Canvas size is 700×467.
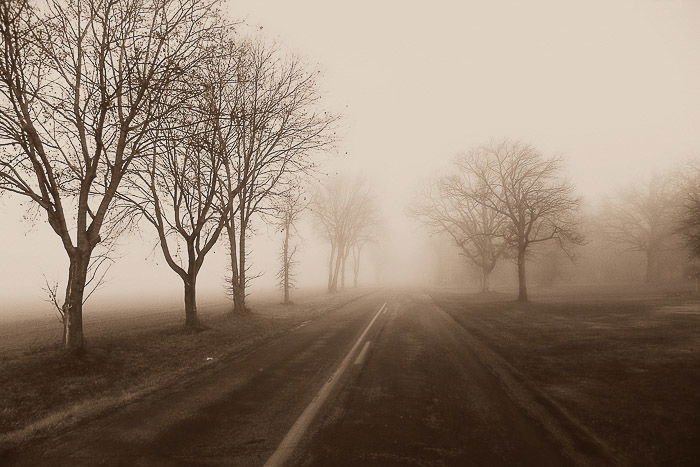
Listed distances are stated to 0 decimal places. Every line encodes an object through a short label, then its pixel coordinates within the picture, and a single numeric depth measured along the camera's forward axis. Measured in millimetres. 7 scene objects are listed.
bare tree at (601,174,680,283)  46531
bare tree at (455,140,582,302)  27109
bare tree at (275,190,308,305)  28750
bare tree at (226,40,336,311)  18281
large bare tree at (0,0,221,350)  9141
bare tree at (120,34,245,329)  14953
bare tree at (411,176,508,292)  38625
